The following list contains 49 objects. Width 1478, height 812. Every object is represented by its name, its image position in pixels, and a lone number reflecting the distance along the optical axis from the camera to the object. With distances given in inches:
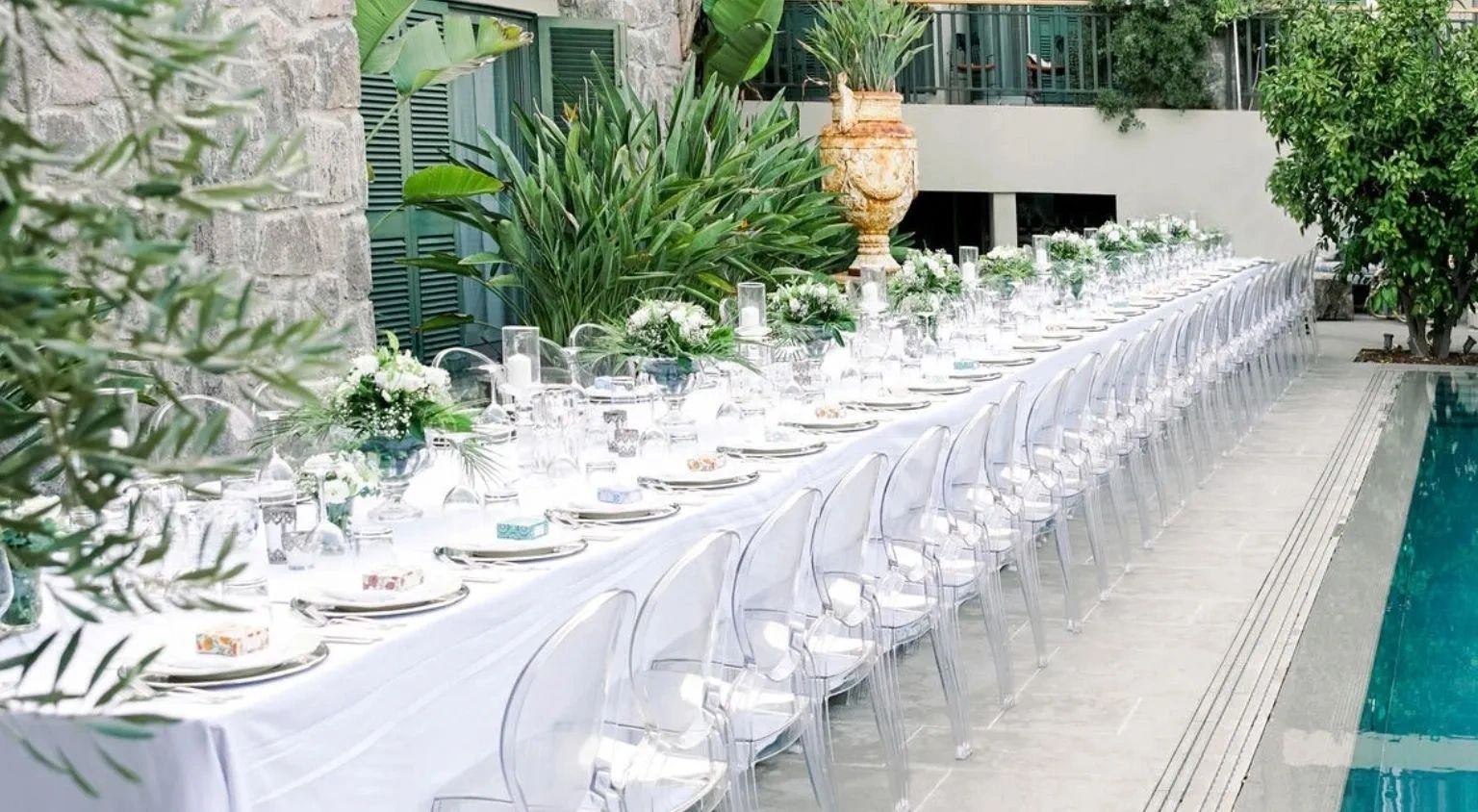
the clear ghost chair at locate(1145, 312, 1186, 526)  304.8
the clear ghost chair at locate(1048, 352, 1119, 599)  244.8
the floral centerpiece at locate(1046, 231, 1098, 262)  372.5
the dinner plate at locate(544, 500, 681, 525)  152.3
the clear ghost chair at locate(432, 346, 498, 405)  171.9
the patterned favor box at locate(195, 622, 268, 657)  107.1
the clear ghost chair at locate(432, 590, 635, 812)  109.5
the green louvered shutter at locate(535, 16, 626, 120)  438.9
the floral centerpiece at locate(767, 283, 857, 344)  238.1
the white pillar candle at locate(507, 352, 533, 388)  186.9
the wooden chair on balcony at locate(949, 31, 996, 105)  637.9
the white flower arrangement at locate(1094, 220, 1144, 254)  400.8
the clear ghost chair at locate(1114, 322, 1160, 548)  287.3
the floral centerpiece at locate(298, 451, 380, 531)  140.4
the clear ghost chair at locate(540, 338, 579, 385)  213.9
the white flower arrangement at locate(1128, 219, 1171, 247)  430.6
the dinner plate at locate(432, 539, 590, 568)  136.1
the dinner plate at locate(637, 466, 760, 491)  169.2
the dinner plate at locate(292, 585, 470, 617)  120.0
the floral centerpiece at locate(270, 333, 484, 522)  146.7
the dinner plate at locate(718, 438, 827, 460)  187.2
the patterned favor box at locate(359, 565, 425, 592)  123.2
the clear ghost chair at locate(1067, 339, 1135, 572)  257.9
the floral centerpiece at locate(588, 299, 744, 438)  201.6
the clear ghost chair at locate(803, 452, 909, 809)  159.6
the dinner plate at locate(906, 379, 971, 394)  237.1
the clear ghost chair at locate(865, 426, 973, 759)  178.1
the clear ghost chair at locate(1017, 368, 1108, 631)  231.6
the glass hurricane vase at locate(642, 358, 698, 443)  201.3
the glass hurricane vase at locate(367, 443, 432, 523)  148.6
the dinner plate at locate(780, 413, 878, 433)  205.0
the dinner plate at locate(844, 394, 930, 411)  223.8
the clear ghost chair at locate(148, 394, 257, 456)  166.0
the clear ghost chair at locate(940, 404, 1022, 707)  198.7
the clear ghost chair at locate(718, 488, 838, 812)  142.6
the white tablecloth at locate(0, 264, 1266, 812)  98.2
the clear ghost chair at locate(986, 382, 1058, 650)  219.3
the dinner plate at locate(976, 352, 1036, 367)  267.1
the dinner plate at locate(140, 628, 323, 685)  103.4
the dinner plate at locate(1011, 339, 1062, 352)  287.7
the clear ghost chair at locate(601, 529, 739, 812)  124.0
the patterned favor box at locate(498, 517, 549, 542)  141.8
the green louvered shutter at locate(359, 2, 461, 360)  361.4
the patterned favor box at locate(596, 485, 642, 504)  157.8
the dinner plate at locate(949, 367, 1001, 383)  249.4
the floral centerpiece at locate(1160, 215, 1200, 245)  452.8
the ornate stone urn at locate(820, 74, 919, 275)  474.9
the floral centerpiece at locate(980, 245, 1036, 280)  326.0
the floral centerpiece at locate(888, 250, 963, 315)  283.6
